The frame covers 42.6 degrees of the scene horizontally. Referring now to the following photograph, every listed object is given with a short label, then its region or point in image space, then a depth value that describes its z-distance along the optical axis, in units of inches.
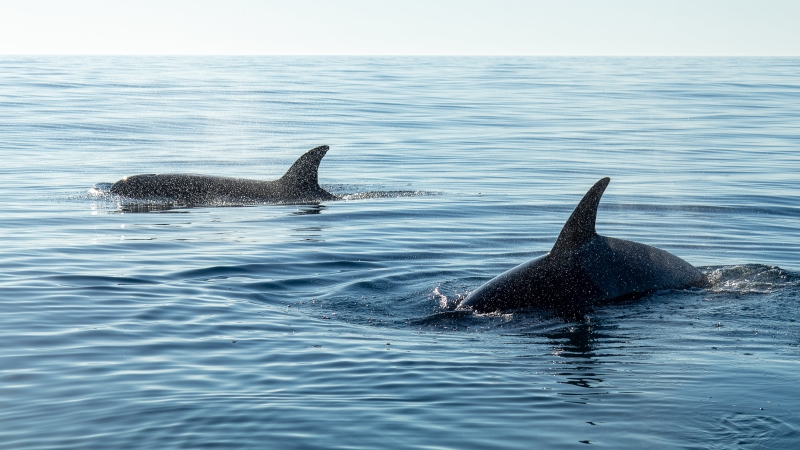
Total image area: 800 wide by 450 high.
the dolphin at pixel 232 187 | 763.4
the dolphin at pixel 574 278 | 394.9
